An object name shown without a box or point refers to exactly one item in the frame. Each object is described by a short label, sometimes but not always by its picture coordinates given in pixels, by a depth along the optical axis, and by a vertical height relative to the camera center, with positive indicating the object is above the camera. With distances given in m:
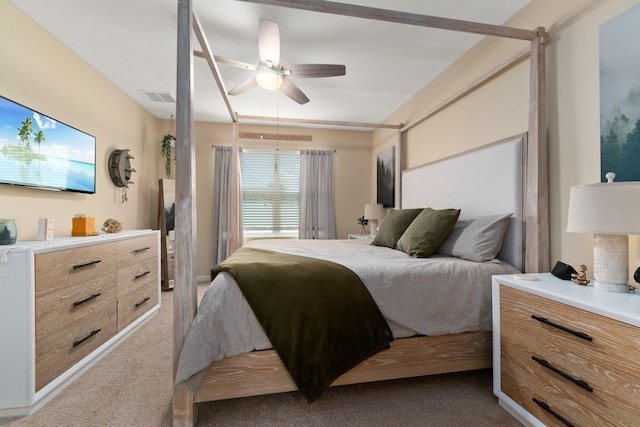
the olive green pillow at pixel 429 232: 2.15 -0.14
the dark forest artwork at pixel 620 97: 1.41 +0.61
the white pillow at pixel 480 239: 1.97 -0.18
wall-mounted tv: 1.93 +0.49
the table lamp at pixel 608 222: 1.19 -0.03
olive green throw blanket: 1.45 -0.55
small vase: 1.70 -0.11
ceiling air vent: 3.51 +1.49
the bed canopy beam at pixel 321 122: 3.51 +1.17
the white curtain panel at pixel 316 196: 4.79 +0.30
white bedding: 1.39 -0.51
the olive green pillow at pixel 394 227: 2.72 -0.13
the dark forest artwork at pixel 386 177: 4.08 +0.56
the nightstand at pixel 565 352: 1.05 -0.60
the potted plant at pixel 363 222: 4.49 -0.13
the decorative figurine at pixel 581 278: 1.45 -0.33
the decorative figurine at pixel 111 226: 2.77 -0.12
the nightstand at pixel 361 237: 3.70 -0.32
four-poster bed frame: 1.41 -0.20
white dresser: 1.55 -0.65
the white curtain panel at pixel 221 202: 4.52 +0.19
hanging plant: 4.30 +1.01
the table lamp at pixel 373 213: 4.09 +0.01
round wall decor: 3.26 +0.54
